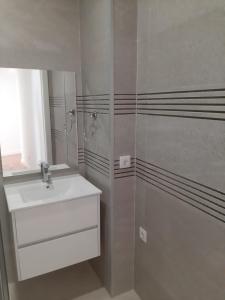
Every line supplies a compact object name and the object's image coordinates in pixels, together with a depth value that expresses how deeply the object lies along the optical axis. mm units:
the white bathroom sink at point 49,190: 1531
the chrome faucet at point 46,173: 1837
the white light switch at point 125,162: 1651
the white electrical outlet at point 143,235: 1684
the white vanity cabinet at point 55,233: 1435
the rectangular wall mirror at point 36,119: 1717
